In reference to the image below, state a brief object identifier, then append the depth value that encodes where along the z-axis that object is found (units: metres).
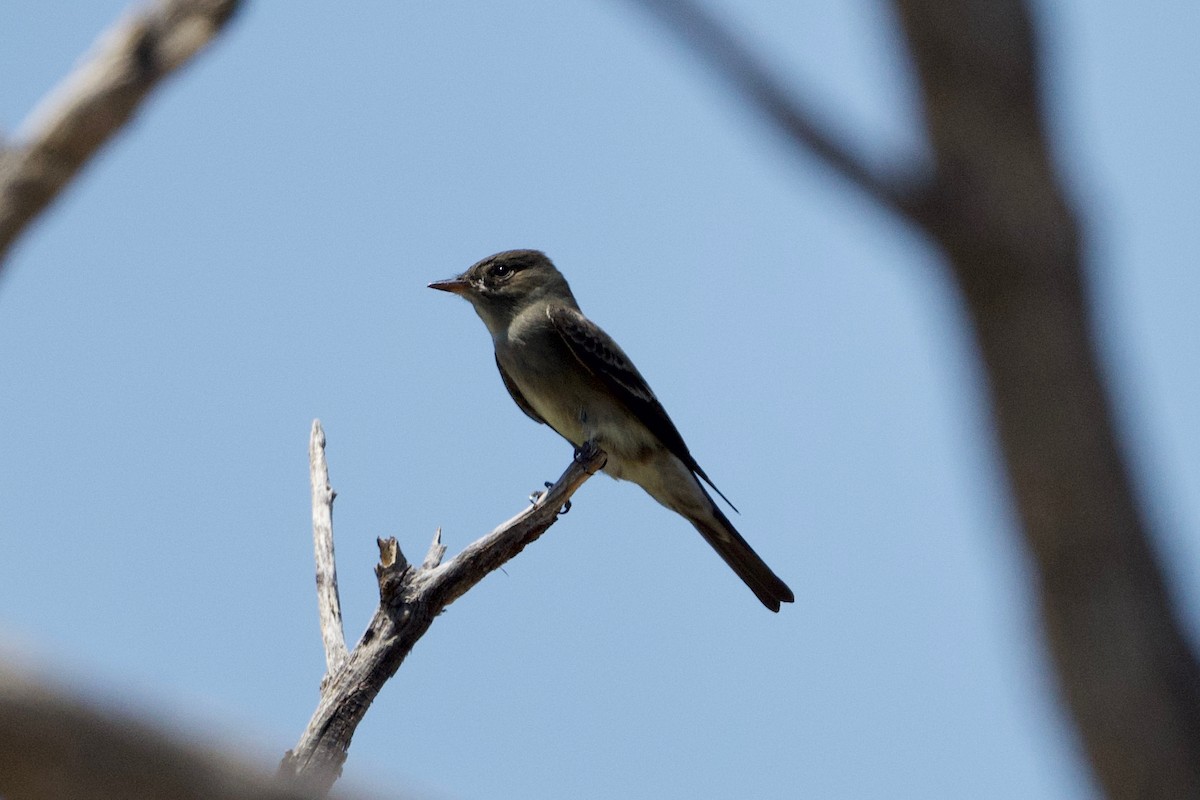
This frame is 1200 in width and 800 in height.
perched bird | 7.79
